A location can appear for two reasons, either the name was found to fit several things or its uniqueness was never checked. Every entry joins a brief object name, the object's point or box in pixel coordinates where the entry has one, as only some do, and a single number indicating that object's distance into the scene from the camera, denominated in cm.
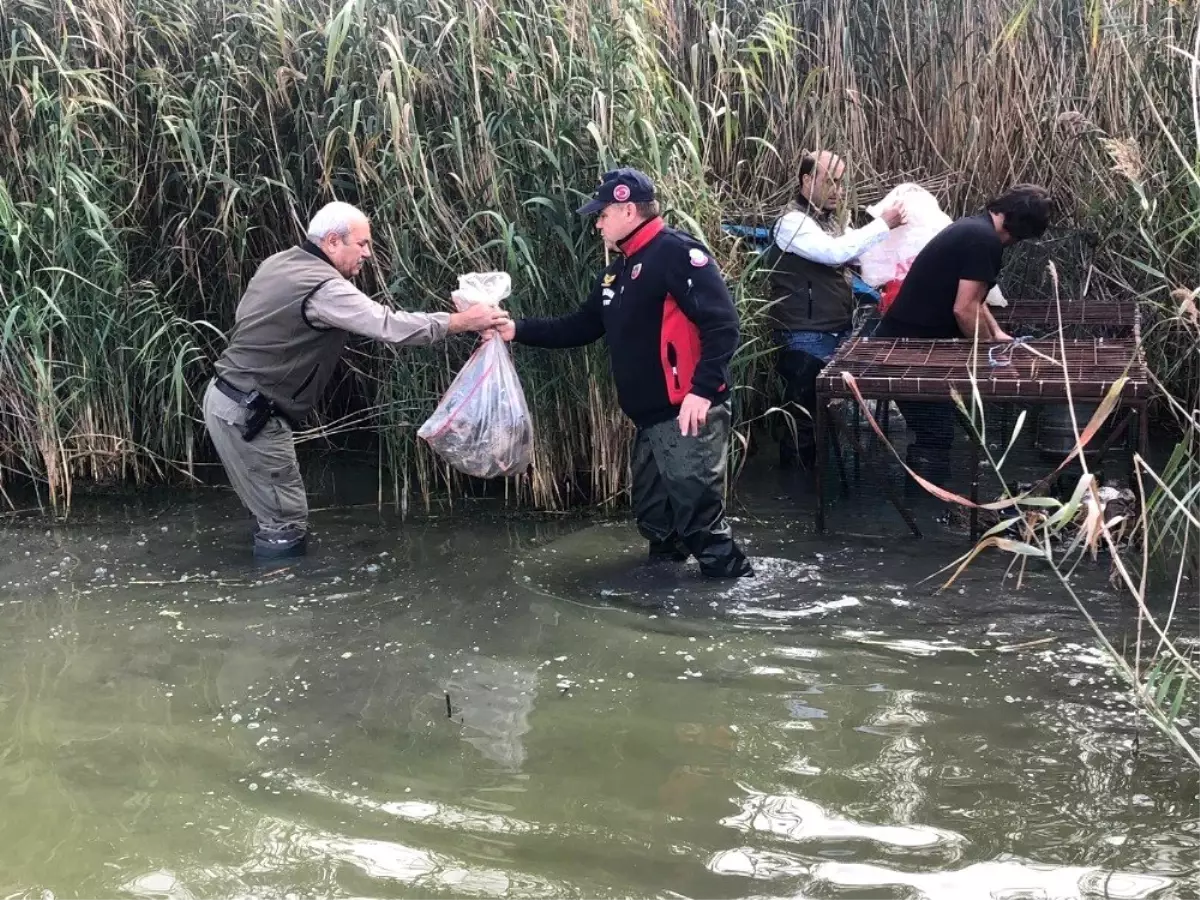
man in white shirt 548
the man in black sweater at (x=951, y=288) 494
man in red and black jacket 427
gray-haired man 462
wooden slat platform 443
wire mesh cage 451
